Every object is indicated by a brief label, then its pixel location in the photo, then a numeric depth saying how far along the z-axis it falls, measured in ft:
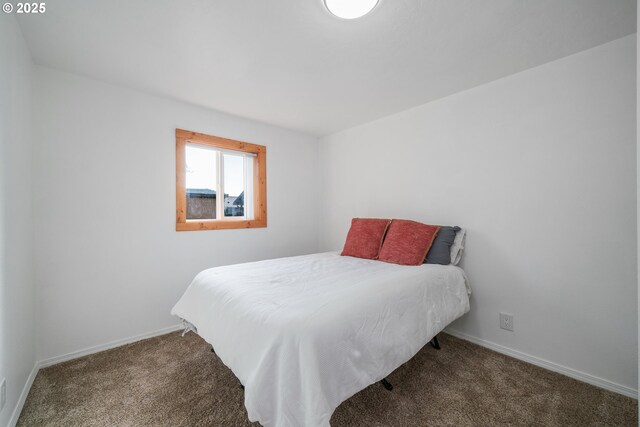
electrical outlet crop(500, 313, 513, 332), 7.17
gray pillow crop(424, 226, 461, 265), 7.67
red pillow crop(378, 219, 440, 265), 7.71
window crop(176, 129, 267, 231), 8.89
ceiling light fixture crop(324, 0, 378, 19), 4.59
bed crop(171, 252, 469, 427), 3.68
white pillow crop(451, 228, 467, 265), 7.85
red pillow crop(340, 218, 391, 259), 8.84
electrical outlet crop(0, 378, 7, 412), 4.24
